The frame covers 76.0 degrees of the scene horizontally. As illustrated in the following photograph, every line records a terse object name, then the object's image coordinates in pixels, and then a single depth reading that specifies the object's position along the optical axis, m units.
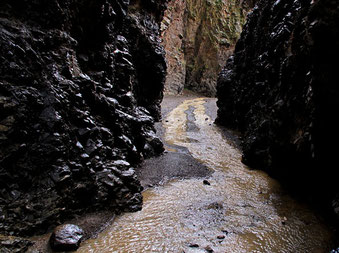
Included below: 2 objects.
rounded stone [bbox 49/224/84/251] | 5.10
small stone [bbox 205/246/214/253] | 5.51
